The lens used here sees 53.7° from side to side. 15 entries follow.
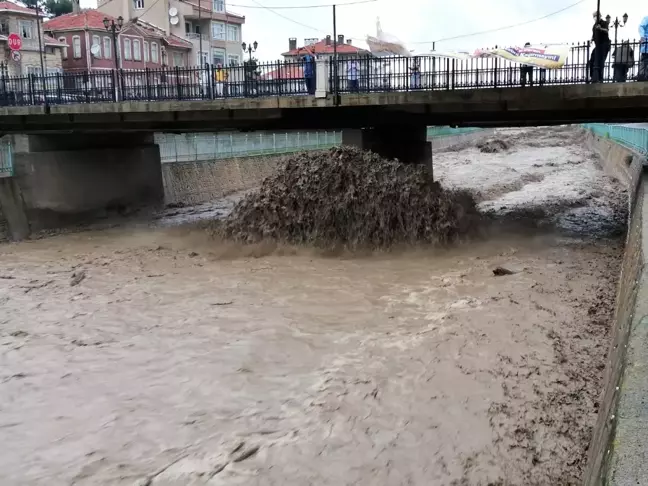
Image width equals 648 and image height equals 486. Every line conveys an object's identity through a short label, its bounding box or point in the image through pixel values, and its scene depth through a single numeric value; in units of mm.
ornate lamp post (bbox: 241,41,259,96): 19844
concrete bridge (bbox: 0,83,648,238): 17734
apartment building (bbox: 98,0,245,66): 67750
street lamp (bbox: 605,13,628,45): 16834
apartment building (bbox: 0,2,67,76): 53906
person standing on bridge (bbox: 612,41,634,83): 15773
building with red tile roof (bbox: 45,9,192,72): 59406
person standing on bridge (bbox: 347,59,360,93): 18609
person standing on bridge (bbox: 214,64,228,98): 20391
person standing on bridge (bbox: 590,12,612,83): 16016
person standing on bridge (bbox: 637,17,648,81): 15641
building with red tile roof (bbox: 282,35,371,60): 65525
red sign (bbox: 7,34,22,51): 46406
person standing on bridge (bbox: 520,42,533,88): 16781
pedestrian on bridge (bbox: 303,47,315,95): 18938
